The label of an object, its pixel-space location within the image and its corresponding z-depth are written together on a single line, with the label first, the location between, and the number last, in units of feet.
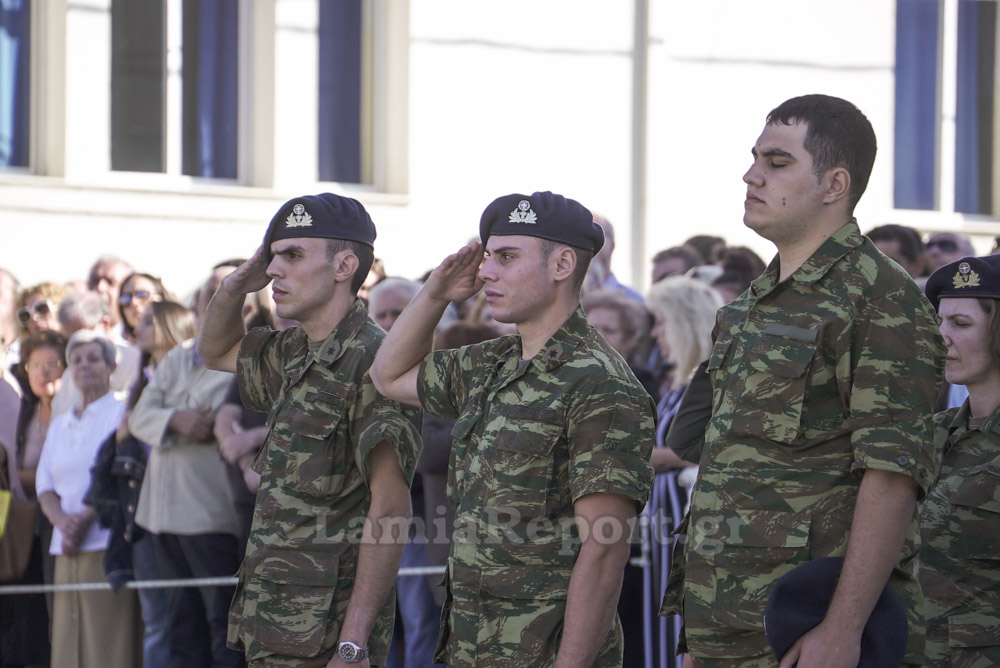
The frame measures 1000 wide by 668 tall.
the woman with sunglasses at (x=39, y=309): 56.29
